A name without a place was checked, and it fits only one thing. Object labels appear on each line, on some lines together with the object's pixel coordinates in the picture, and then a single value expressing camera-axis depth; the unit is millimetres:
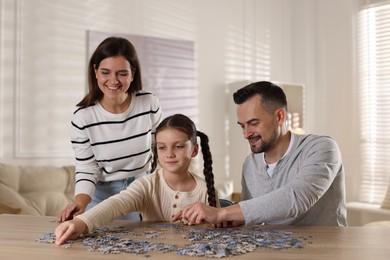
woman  2818
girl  2473
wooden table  1643
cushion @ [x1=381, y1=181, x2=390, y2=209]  6075
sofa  4789
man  2486
